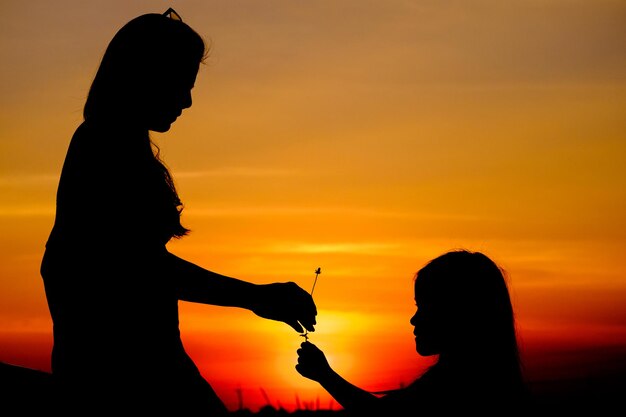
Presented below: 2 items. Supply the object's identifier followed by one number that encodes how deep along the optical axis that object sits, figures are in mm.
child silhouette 5094
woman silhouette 3926
